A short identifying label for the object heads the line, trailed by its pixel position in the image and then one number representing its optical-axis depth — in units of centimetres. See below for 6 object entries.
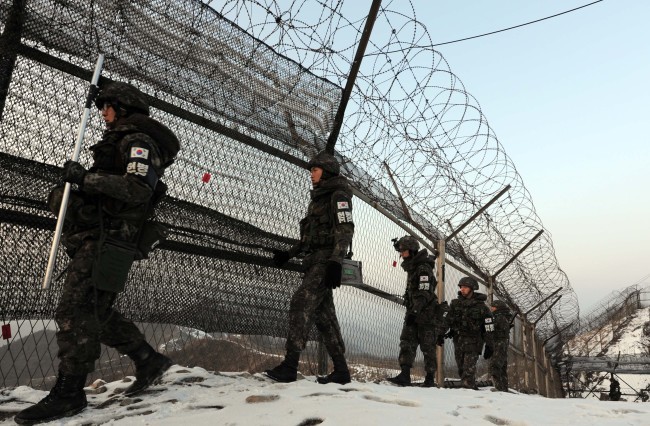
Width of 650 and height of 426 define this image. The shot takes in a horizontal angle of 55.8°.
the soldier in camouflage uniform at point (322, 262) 384
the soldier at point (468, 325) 767
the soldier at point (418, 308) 616
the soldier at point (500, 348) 888
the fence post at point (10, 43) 310
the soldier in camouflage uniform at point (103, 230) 292
